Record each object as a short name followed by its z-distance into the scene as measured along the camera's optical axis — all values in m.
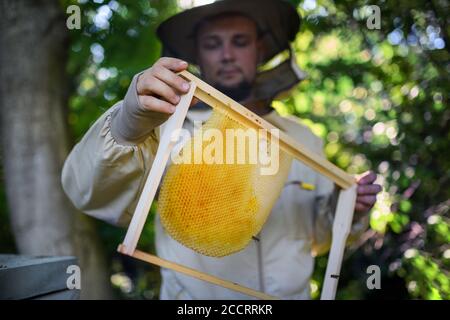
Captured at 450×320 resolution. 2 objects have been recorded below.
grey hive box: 1.25
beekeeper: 1.36
